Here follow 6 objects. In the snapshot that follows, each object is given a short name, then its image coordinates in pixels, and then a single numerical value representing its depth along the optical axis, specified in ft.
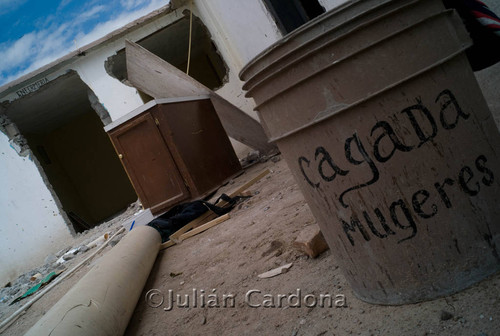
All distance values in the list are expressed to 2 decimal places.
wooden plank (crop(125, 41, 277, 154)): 17.57
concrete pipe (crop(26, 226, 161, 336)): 5.89
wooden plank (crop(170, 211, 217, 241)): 12.08
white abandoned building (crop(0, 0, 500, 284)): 26.68
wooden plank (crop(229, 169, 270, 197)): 14.46
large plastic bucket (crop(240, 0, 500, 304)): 3.47
